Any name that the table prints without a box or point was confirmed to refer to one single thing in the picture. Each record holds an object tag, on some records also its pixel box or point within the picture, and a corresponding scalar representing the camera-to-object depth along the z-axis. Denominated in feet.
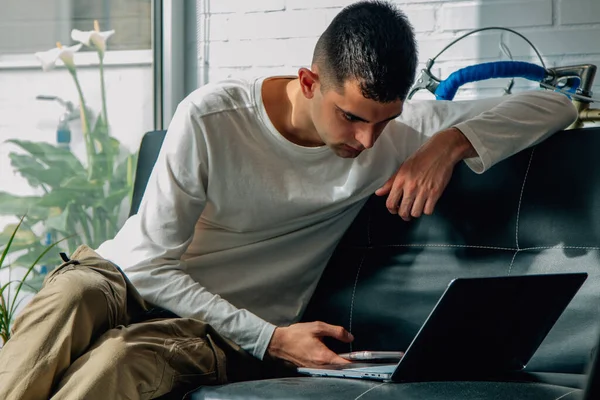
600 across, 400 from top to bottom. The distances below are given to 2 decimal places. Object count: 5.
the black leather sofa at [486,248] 7.50
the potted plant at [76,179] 9.76
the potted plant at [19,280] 9.54
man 6.83
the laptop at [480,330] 6.53
